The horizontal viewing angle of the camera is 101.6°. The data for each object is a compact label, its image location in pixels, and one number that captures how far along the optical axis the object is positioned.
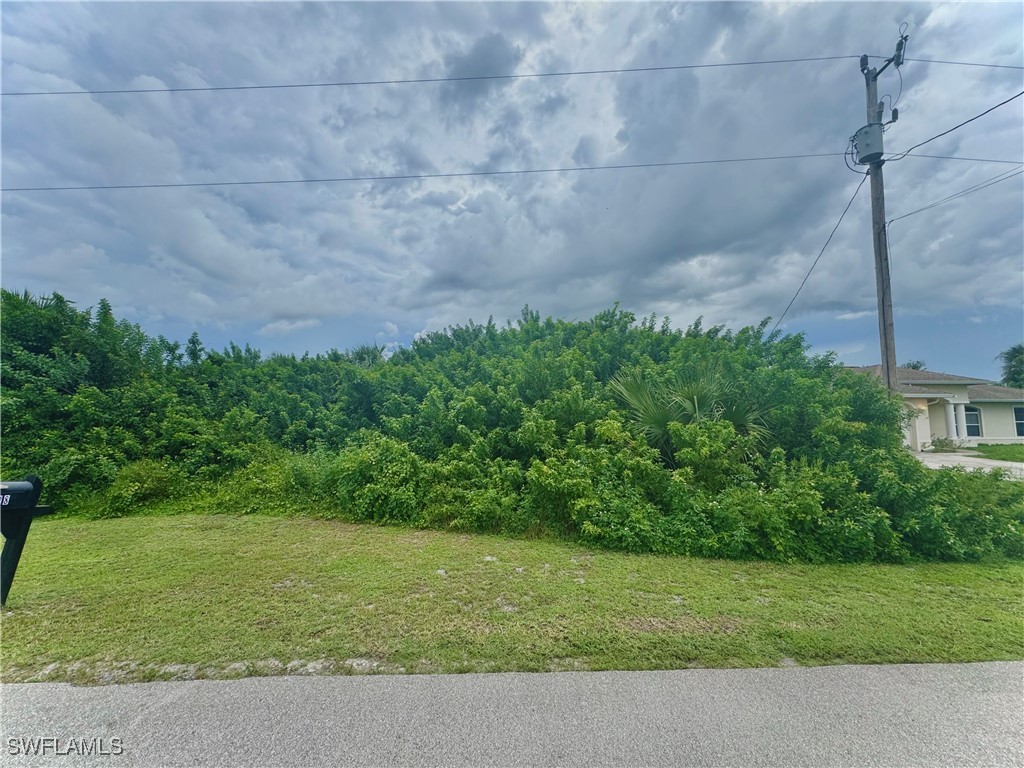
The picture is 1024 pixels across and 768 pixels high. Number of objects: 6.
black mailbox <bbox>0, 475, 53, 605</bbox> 3.06
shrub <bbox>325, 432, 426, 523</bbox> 5.86
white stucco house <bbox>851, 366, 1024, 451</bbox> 17.67
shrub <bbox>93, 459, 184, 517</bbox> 6.41
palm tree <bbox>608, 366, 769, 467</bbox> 6.30
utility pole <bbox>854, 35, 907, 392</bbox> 7.79
